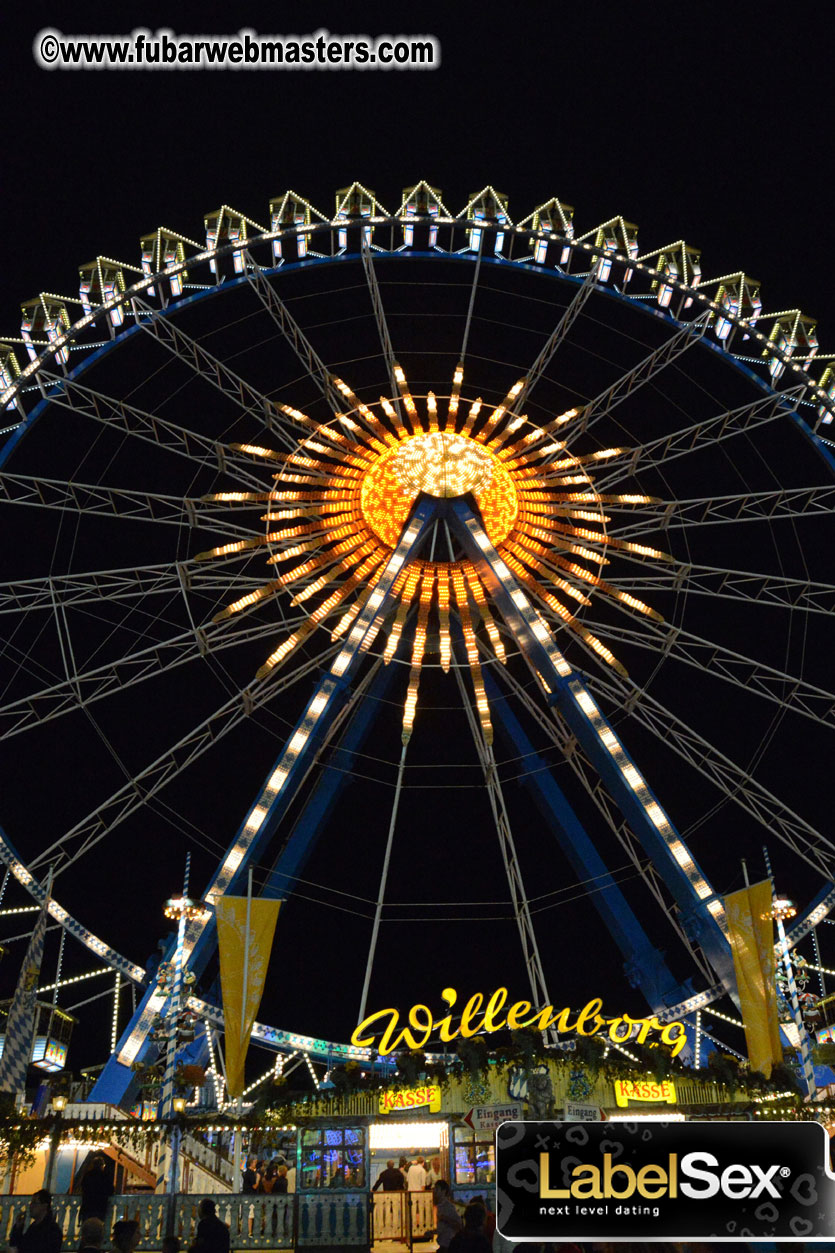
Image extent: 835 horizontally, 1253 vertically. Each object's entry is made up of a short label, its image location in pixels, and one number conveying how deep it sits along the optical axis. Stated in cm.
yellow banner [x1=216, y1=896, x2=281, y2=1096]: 1627
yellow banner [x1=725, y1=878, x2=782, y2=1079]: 1705
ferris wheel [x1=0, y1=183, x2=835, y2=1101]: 2102
